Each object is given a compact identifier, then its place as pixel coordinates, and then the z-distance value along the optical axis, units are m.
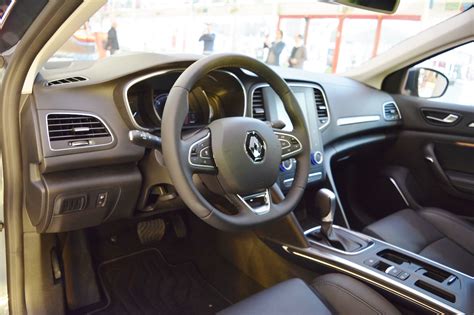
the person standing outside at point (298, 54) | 4.61
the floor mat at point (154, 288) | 1.81
